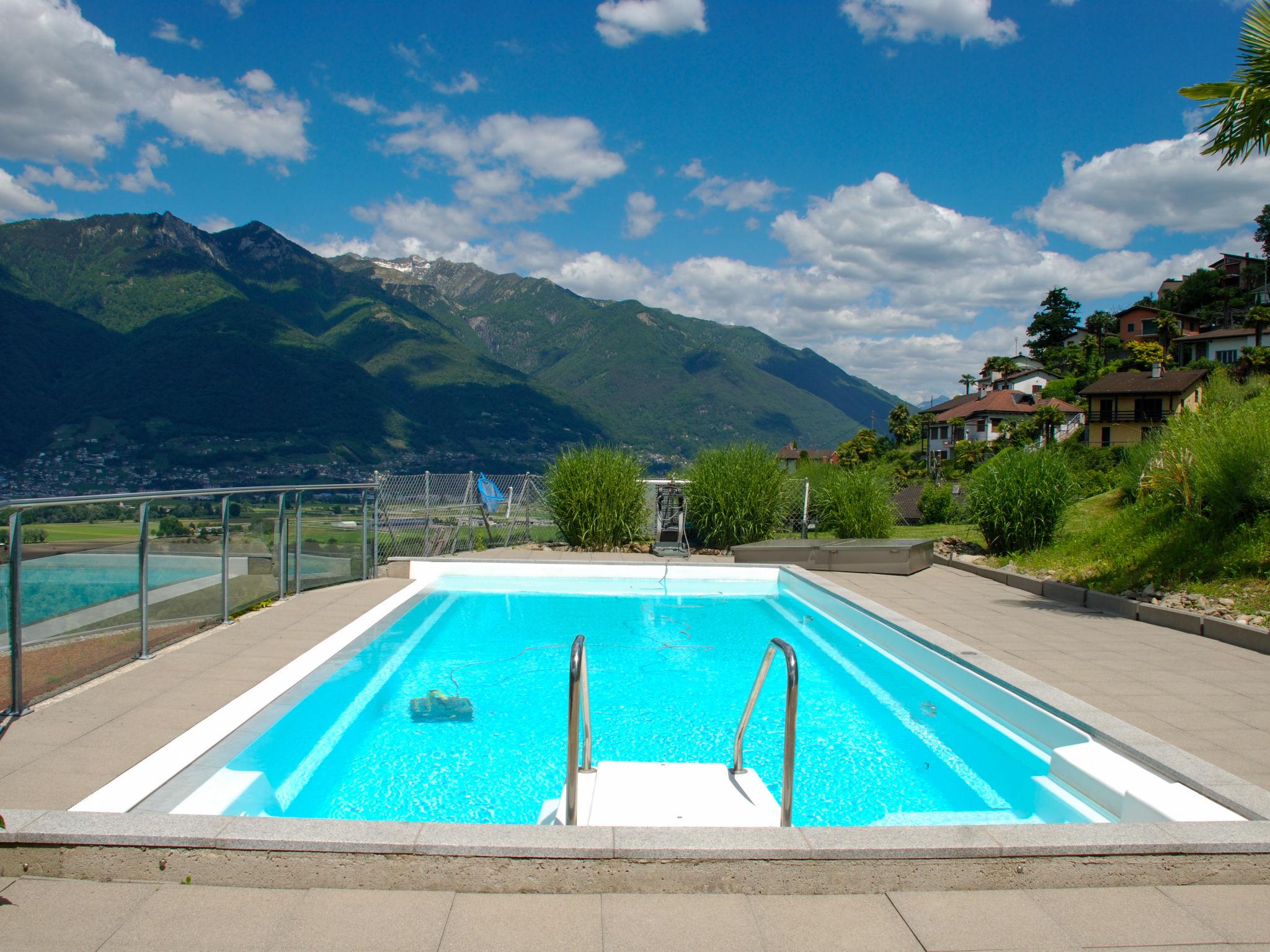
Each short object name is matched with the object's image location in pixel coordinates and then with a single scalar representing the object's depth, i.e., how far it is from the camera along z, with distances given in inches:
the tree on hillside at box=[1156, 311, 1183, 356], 1990.7
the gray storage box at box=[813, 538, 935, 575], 374.9
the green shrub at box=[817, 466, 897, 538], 478.6
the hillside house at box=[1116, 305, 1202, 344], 2208.4
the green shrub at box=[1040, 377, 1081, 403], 2231.8
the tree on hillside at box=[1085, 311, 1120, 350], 2509.8
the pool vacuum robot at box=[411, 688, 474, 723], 199.6
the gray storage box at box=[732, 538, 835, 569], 401.1
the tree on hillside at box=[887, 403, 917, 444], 2652.6
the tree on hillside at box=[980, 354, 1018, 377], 2741.1
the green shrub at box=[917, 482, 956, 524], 823.7
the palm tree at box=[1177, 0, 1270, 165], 222.4
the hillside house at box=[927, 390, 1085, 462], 2218.3
